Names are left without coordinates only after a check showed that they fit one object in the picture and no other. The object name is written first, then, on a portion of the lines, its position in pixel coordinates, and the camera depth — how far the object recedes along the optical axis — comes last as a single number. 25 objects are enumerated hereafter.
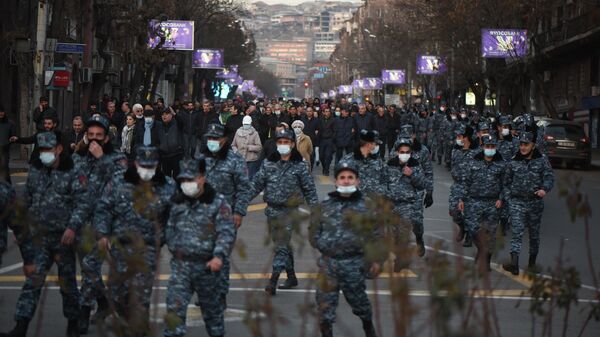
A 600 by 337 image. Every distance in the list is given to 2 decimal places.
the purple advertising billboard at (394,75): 93.62
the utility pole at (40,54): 31.14
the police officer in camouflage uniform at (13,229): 9.41
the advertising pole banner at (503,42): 48.91
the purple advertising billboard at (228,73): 97.90
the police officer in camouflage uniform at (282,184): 12.70
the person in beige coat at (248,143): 22.44
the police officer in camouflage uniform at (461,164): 15.60
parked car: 38.72
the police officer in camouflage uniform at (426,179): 15.70
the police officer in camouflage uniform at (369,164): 14.01
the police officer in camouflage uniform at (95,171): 10.01
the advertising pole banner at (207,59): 74.19
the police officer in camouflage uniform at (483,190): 15.02
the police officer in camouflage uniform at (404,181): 15.24
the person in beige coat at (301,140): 26.55
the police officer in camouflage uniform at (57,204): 9.97
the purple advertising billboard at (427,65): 68.97
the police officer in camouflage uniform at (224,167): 11.98
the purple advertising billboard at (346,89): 142.88
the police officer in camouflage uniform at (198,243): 8.59
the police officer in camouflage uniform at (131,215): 9.04
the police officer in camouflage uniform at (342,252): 9.17
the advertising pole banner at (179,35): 51.99
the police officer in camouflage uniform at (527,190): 14.70
